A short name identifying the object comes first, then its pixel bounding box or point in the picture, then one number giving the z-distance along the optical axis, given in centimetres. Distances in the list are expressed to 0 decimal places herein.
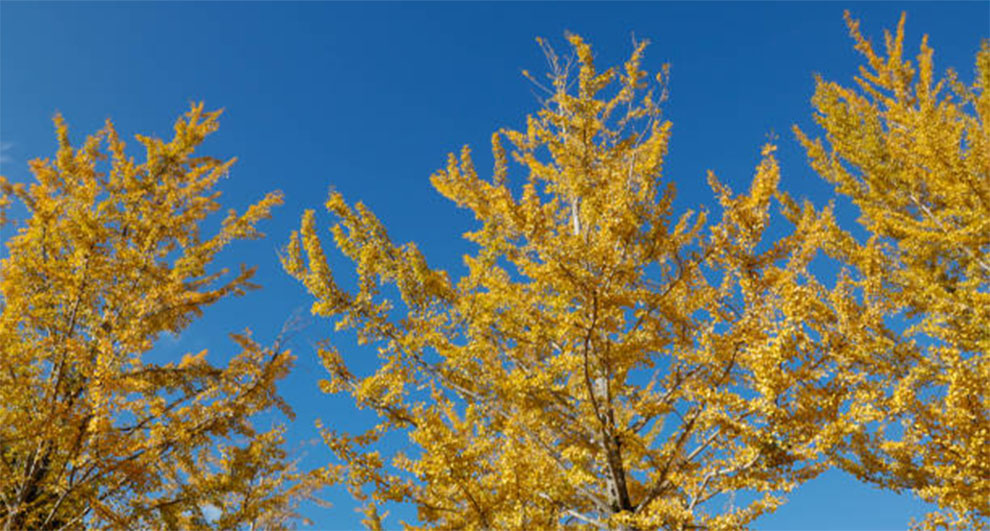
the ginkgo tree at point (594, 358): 473
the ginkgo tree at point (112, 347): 538
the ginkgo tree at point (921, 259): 536
